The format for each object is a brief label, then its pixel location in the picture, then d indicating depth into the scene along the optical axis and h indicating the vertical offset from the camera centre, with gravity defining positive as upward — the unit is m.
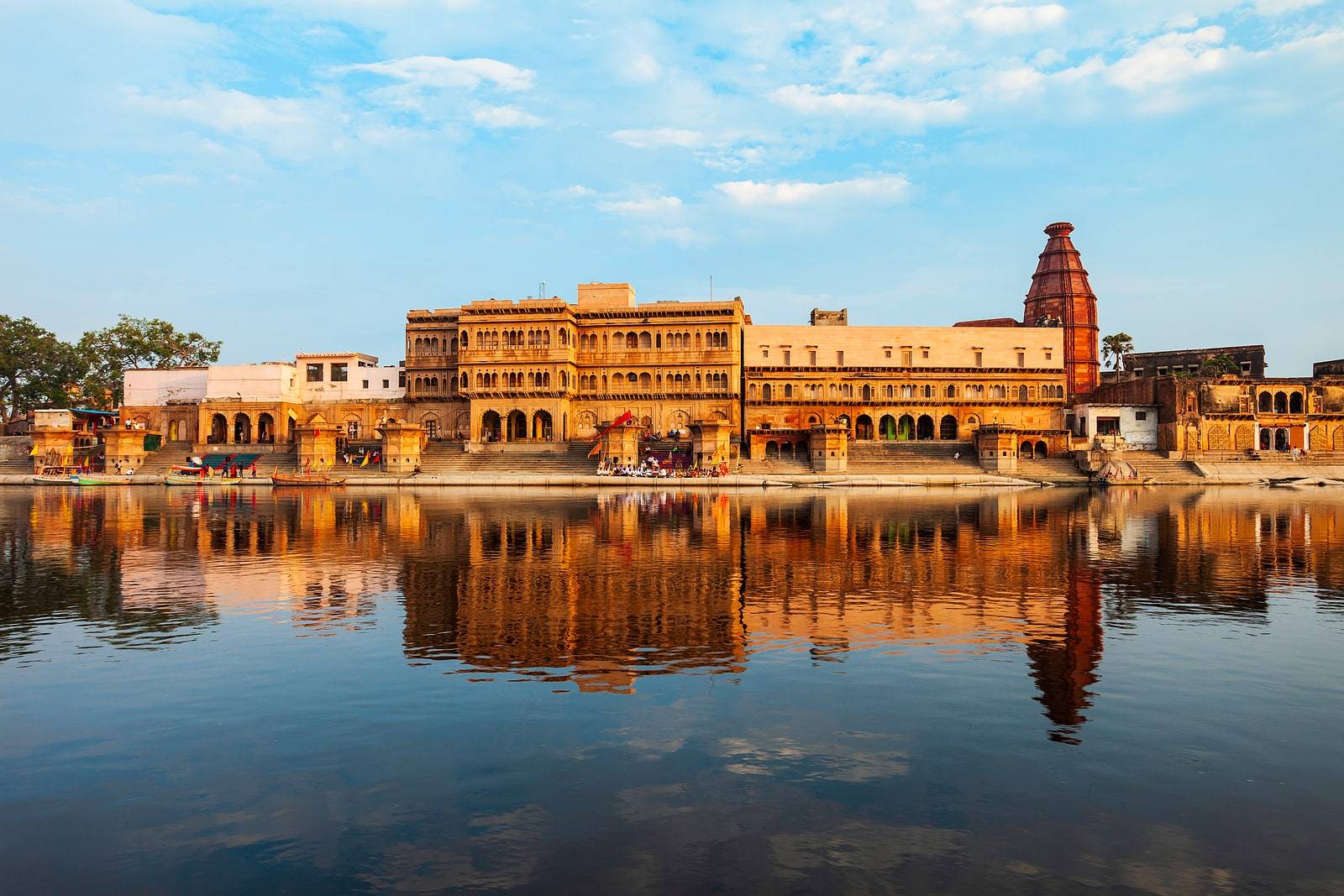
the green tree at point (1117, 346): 101.25 +12.63
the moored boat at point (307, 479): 65.12 -1.41
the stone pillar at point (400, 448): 69.69 +0.98
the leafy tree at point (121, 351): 98.88 +12.44
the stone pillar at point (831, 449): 69.69 +0.66
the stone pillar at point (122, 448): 74.75 +1.17
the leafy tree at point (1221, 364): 89.50 +9.31
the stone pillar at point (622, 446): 70.69 +1.05
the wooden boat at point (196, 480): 66.12 -1.46
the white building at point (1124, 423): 83.06 +3.08
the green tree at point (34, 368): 93.88 +10.26
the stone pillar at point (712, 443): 70.19 +1.18
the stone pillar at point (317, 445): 71.88 +1.26
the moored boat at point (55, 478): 67.38 -1.23
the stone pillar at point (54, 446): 75.25 +1.39
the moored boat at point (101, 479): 67.12 -1.35
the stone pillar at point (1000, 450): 70.88 +0.53
